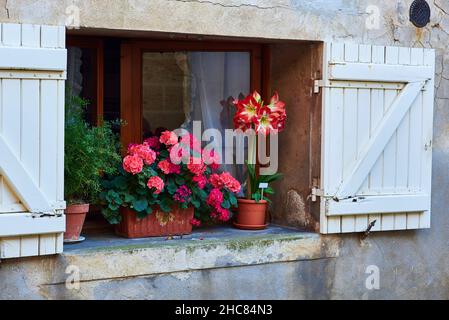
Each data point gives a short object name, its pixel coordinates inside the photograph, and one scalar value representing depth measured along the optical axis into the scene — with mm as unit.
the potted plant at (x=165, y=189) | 4672
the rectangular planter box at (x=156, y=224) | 4801
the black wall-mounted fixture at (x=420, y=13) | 5367
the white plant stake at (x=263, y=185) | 5242
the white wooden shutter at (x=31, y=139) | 4051
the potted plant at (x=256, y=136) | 5027
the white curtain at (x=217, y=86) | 5477
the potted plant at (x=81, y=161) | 4445
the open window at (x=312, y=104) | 5027
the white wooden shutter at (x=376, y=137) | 5000
